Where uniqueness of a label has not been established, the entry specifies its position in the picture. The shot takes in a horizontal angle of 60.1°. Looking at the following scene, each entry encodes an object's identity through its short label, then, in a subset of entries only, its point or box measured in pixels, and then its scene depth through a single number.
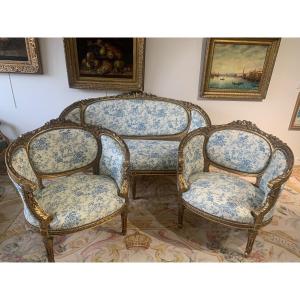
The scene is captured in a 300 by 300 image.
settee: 2.64
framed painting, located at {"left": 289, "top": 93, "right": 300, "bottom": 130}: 2.92
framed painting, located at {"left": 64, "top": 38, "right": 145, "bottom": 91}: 2.50
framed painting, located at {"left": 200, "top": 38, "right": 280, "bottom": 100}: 2.51
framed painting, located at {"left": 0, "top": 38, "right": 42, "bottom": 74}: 2.51
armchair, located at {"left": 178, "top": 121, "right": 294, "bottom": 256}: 1.84
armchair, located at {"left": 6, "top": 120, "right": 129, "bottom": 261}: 1.70
